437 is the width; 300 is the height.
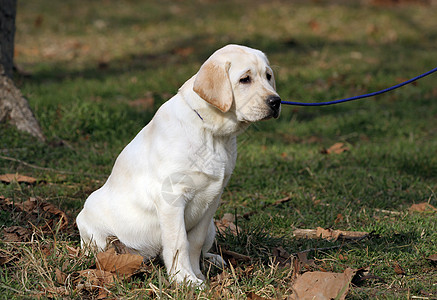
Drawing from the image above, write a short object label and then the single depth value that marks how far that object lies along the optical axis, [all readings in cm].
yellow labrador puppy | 580
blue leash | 658
